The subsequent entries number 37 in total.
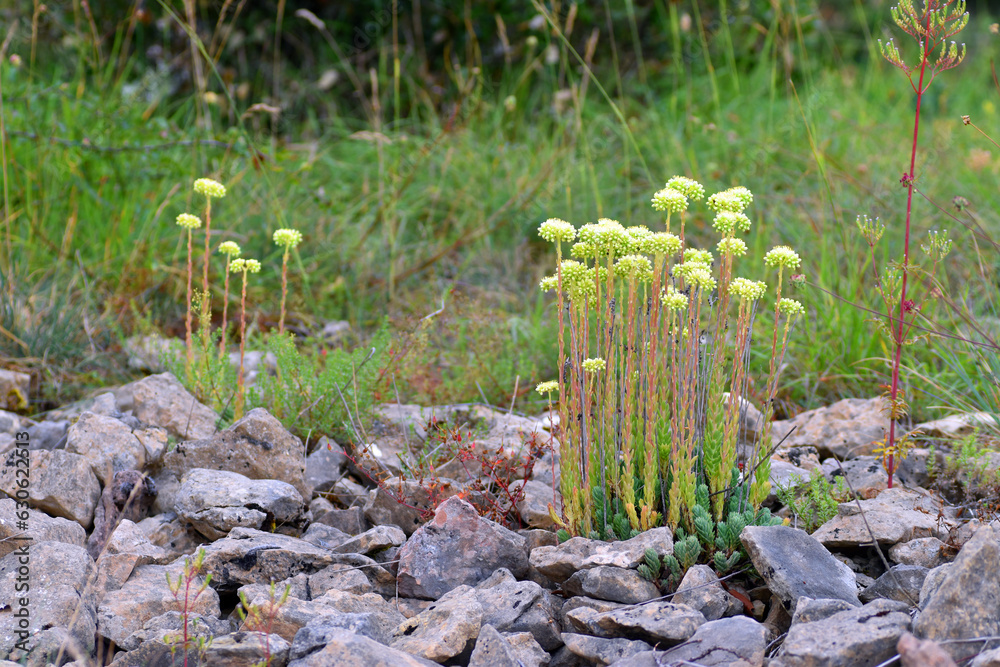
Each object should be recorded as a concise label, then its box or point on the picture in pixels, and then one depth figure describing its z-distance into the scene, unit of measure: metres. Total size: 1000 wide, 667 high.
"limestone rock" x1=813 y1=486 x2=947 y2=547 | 4.20
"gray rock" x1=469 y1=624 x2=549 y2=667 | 3.39
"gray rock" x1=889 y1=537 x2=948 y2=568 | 4.10
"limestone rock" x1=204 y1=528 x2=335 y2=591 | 4.14
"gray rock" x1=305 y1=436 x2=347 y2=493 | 5.34
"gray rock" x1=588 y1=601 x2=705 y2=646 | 3.49
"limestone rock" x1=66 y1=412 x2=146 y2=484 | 5.00
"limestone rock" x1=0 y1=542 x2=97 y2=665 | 3.59
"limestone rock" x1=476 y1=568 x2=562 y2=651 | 3.74
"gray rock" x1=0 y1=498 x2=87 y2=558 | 4.15
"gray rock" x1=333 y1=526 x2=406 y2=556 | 4.41
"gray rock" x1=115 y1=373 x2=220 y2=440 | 5.66
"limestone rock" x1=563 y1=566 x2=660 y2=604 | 3.82
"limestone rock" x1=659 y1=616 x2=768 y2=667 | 3.26
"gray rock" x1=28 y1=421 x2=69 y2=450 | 5.71
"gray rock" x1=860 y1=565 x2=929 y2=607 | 3.79
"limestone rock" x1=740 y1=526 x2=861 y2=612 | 3.67
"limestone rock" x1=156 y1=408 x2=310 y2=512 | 5.11
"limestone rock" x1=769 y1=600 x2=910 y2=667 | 3.09
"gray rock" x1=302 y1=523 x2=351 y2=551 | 4.57
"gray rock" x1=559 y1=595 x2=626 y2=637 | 3.70
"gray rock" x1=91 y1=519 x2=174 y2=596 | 4.08
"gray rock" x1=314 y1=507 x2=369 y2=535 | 4.87
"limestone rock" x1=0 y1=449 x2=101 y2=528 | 4.57
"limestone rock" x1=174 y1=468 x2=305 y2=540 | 4.53
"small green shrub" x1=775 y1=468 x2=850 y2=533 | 4.49
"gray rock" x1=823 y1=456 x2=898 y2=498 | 5.07
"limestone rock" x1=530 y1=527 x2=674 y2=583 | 3.93
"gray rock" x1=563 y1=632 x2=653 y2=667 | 3.52
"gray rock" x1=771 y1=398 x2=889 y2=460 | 5.65
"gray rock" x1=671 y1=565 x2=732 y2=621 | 3.72
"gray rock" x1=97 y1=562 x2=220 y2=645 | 3.80
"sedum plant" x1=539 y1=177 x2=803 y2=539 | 3.99
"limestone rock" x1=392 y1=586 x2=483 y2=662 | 3.54
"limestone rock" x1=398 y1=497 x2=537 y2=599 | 4.20
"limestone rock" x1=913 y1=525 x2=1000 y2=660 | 3.22
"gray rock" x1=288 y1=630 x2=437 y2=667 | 3.22
